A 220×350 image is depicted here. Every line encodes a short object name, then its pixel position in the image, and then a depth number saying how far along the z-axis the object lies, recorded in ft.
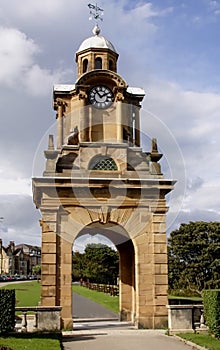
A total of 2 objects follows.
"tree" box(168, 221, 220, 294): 155.84
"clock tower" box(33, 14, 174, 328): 61.36
